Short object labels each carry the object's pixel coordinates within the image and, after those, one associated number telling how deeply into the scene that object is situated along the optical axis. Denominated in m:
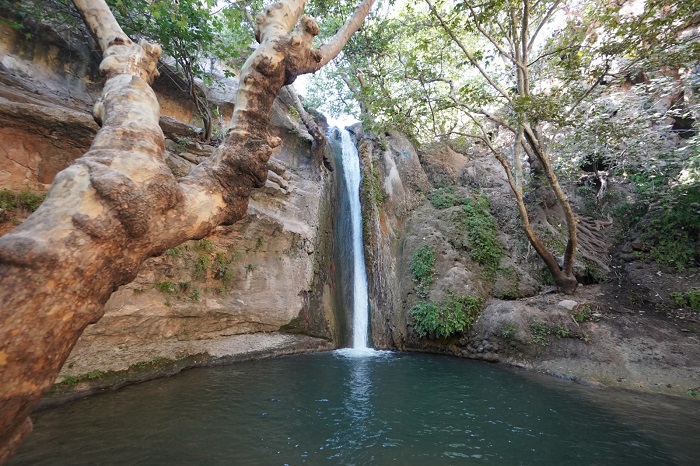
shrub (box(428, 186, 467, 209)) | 12.83
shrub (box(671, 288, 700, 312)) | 7.49
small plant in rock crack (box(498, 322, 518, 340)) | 8.12
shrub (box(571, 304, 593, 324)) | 8.02
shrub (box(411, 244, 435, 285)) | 10.28
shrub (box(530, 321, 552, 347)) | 7.80
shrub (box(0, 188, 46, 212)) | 5.52
